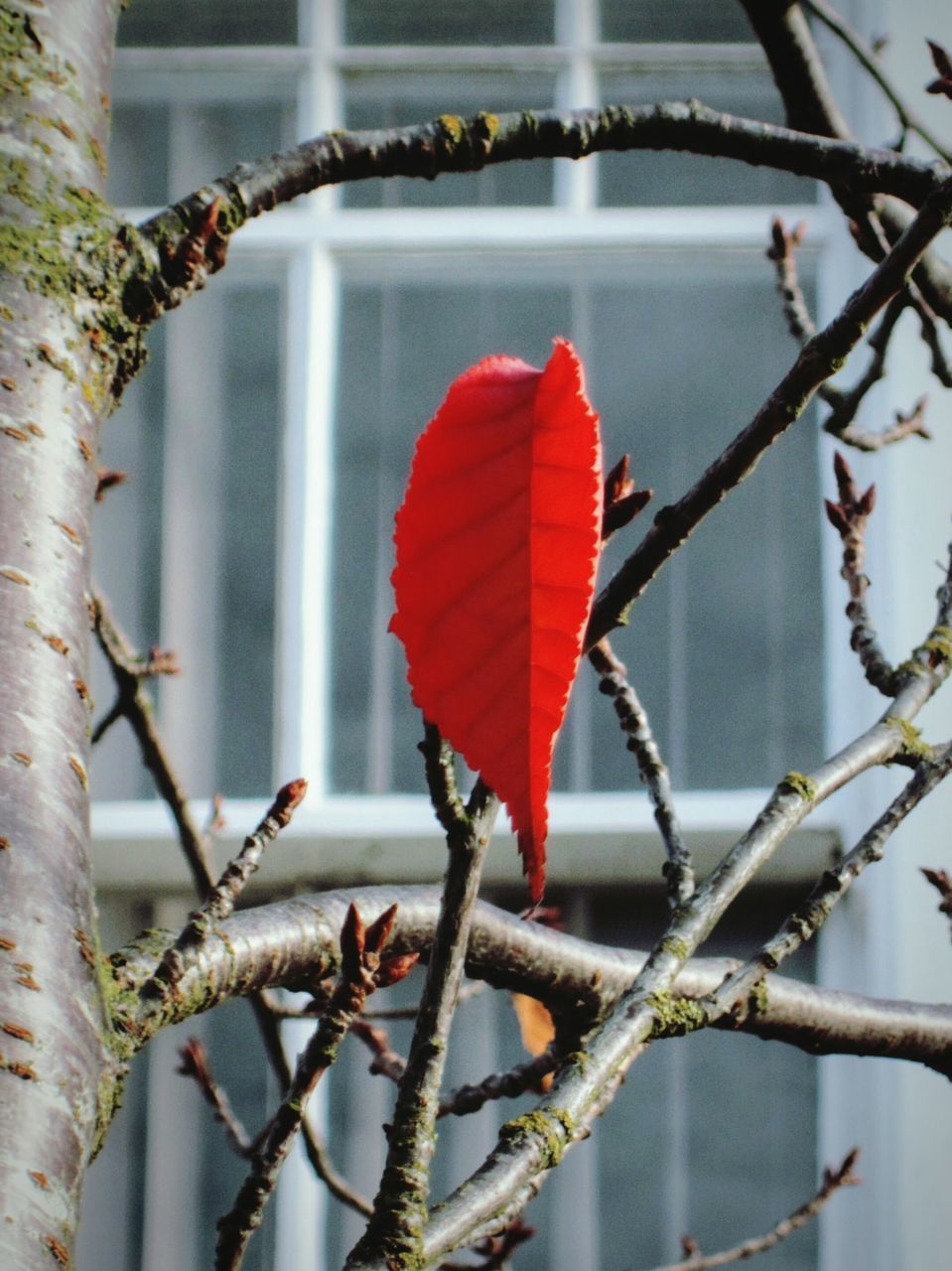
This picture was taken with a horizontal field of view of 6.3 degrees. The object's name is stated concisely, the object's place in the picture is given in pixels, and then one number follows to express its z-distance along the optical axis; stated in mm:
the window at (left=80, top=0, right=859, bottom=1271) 4634
